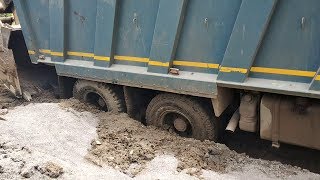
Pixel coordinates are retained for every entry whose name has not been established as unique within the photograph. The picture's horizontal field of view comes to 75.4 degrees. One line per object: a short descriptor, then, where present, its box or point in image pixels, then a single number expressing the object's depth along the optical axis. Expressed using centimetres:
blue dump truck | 200
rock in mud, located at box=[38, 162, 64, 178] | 197
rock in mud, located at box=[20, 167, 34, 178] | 193
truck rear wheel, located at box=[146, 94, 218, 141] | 255
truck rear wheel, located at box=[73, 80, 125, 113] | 299
